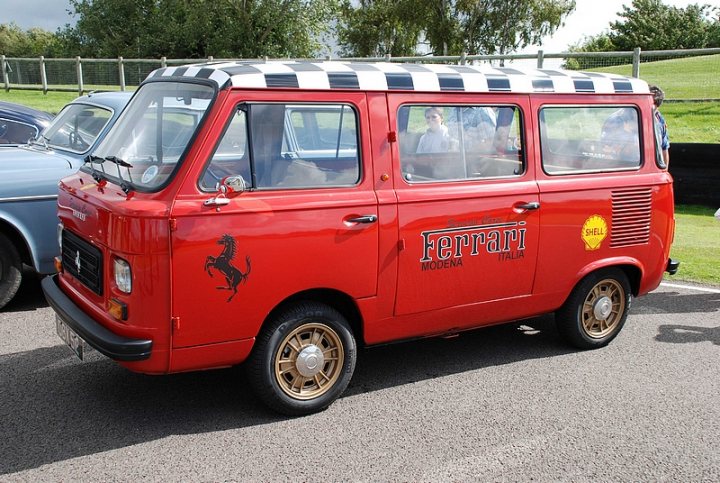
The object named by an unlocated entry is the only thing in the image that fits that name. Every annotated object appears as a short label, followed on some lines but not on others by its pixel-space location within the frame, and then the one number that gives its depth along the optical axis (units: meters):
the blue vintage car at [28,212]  6.43
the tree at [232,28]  40.78
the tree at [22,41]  76.31
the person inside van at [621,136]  5.77
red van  4.13
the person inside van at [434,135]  4.97
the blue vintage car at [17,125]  8.83
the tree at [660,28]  51.84
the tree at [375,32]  60.78
